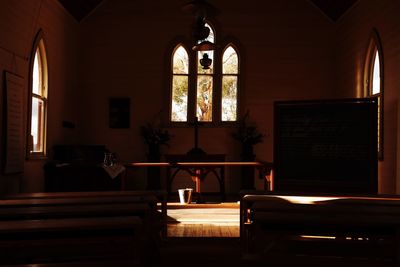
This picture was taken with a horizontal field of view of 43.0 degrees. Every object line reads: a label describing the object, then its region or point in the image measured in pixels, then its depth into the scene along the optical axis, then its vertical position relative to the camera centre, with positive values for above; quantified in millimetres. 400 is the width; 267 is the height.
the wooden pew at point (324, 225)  3439 -545
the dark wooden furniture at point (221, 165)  6619 -220
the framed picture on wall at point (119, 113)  10711 +743
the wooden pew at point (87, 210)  3457 -446
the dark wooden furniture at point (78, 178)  7930 -475
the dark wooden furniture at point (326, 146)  5844 +61
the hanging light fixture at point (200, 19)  6320 +1690
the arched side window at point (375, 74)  7820 +1288
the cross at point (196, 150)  9334 -17
